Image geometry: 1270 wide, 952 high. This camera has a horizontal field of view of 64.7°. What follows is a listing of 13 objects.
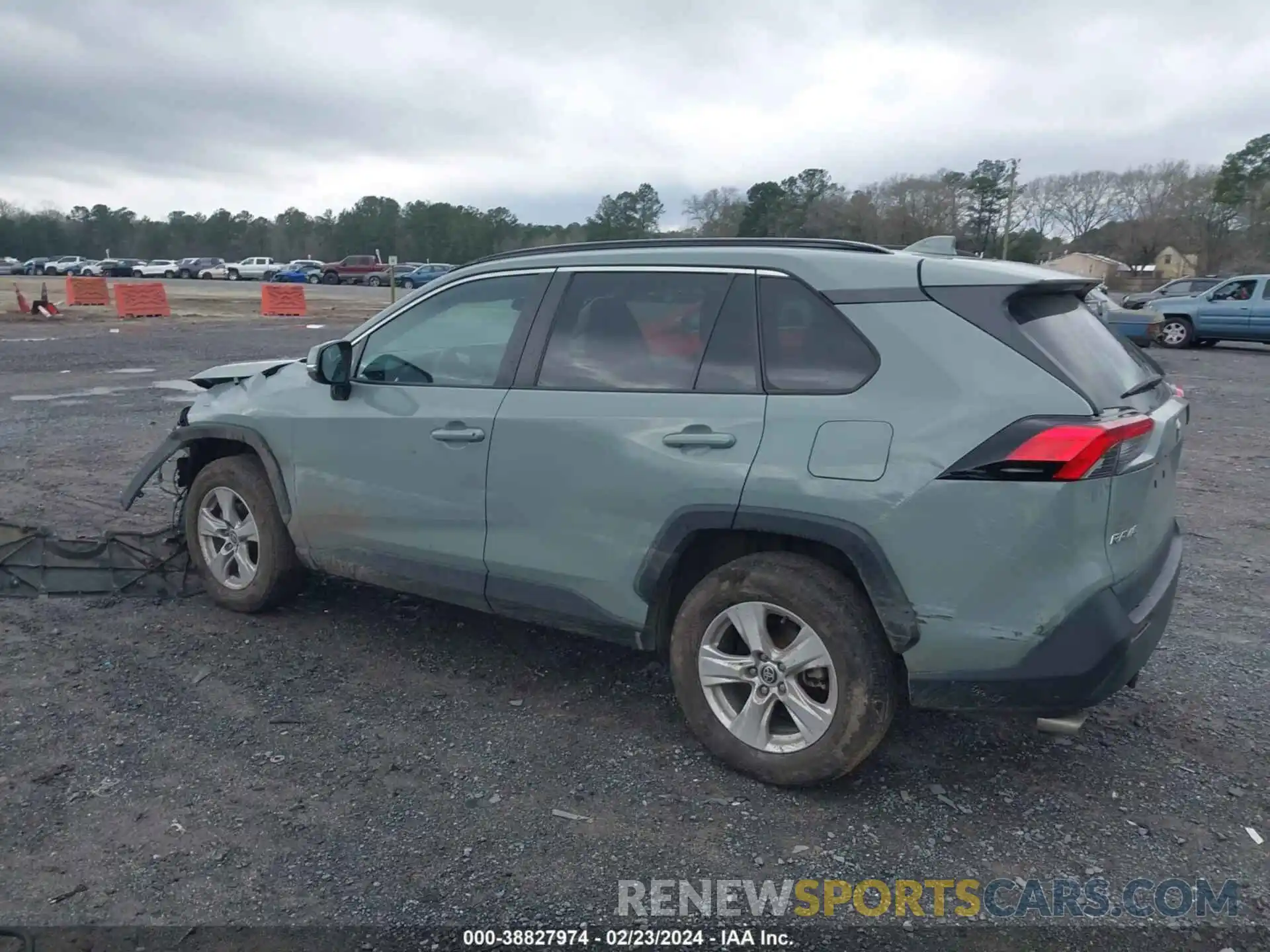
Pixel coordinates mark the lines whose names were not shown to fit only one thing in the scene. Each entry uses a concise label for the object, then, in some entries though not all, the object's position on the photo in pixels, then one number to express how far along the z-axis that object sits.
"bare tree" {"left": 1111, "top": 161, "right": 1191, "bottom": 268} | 77.50
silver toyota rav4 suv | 2.99
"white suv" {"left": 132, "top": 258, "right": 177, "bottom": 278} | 69.75
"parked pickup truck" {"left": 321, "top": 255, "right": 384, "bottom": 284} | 58.25
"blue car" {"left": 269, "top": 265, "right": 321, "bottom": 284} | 60.59
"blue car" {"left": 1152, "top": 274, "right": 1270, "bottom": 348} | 21.03
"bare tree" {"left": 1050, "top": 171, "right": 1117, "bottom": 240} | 88.00
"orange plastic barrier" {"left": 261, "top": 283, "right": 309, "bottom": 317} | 29.73
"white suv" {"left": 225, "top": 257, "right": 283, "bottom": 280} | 65.44
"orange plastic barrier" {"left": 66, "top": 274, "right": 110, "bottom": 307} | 30.94
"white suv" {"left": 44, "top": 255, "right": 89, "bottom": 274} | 72.00
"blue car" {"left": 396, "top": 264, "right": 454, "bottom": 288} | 51.42
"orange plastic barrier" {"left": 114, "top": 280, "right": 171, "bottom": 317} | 26.59
